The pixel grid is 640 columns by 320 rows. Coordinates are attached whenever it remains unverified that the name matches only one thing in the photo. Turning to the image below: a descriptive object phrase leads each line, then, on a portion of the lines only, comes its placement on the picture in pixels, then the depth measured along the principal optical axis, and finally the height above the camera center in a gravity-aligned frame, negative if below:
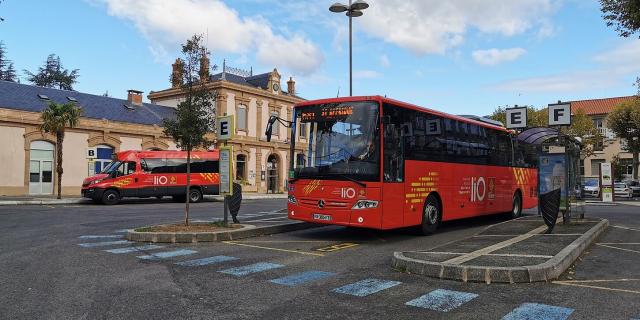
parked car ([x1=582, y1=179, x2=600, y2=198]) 42.94 -0.97
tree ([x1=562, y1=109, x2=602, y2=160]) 50.94 +5.02
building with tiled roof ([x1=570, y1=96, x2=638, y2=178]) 62.03 +4.17
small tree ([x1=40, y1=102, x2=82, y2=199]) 27.75 +3.18
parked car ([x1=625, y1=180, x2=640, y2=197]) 47.11 -0.76
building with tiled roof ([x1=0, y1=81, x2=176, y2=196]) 31.48 +2.77
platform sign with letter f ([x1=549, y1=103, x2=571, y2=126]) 14.42 +1.85
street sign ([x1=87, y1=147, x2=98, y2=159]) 31.23 +1.41
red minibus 26.92 -0.02
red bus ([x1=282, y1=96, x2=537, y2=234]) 10.95 +0.30
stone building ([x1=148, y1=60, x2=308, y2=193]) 46.16 +5.66
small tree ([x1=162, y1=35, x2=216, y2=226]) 13.66 +2.14
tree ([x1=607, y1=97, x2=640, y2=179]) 46.34 +5.26
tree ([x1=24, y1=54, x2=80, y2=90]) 70.81 +14.41
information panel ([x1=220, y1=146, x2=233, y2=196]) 12.98 +0.10
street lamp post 18.55 +6.40
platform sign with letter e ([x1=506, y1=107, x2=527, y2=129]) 16.08 +1.95
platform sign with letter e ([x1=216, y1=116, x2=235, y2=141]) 12.96 +1.29
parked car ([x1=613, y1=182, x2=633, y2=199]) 44.03 -1.15
